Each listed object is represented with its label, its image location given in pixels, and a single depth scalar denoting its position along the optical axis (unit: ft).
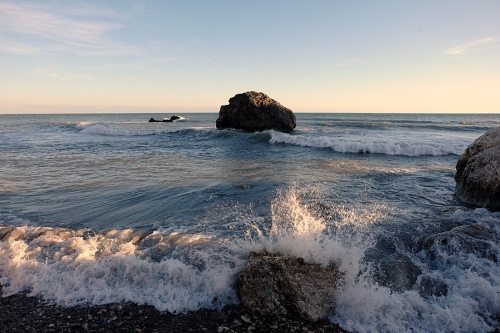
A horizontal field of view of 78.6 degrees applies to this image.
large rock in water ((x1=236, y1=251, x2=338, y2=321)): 11.79
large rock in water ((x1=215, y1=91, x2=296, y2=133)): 89.97
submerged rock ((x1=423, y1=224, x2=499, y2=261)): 15.72
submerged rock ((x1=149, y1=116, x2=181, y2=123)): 174.49
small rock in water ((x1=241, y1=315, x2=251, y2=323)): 11.25
